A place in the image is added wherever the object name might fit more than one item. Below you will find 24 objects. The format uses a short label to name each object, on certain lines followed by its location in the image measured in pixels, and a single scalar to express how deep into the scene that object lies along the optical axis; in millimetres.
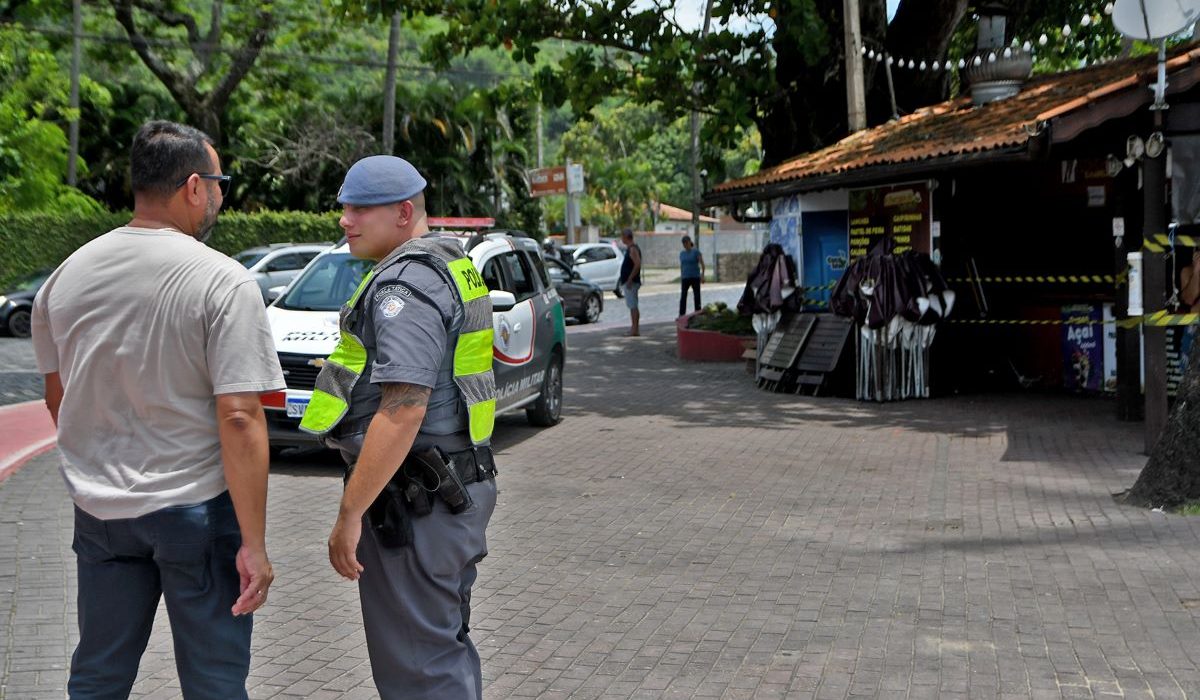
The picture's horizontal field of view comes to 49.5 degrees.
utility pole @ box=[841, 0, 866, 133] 16625
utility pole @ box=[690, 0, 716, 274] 18828
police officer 3393
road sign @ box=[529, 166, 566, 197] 36375
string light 15820
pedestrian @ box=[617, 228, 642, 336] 23094
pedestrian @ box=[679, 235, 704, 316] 24312
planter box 18609
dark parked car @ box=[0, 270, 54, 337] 23281
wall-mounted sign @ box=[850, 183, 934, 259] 14281
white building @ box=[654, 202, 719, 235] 75312
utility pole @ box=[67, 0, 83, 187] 32688
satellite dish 9539
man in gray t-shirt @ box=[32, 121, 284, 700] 3266
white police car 9820
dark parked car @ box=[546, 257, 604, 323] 27750
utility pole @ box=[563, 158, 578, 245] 42781
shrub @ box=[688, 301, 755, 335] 19383
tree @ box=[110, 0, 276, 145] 31484
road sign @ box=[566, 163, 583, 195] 35875
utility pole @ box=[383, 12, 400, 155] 31781
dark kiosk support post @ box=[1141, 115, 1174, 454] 10031
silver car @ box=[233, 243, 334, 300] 23500
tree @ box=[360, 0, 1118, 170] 17781
